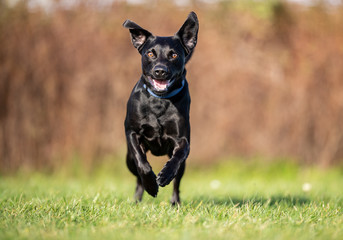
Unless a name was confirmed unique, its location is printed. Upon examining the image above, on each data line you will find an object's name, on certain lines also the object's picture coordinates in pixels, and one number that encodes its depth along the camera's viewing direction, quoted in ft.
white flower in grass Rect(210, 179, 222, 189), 43.99
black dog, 24.84
